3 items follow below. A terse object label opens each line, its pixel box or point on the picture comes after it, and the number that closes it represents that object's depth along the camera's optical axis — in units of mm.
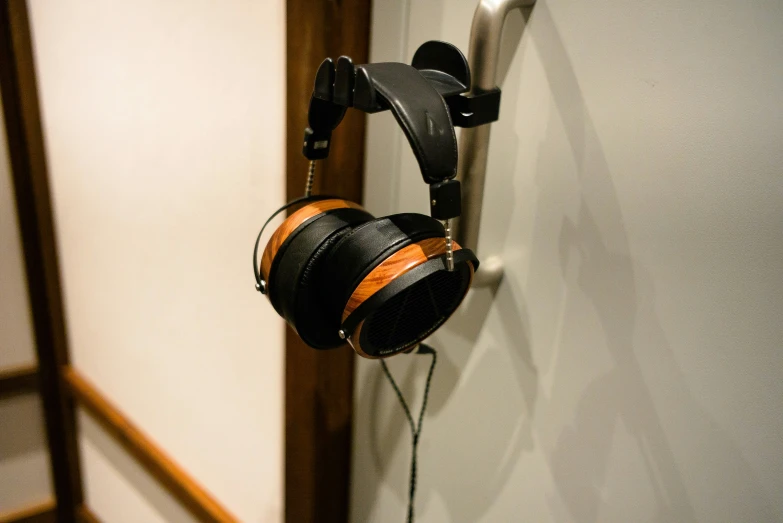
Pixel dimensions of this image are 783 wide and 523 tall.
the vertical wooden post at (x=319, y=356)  691
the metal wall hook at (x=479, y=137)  516
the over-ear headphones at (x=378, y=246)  438
